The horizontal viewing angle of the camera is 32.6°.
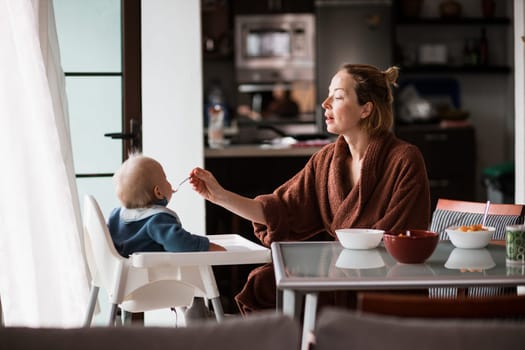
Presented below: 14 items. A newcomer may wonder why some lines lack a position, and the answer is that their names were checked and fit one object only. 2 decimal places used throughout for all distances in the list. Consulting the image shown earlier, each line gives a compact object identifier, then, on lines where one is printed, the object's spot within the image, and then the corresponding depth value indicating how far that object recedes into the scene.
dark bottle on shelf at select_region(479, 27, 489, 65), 7.95
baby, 2.75
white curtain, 3.26
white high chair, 2.67
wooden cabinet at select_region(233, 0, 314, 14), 7.67
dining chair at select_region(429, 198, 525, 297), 2.97
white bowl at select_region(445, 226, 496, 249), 2.39
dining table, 1.94
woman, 2.83
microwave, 7.68
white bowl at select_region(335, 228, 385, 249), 2.40
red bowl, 2.17
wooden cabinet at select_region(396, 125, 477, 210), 7.54
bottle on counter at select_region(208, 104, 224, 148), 5.16
